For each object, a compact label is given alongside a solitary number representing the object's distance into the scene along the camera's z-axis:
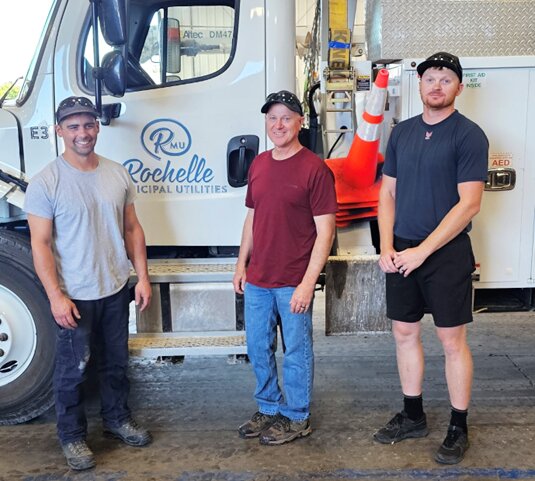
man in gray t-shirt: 2.60
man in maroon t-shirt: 2.68
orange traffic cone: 3.05
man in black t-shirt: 2.57
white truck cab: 3.02
